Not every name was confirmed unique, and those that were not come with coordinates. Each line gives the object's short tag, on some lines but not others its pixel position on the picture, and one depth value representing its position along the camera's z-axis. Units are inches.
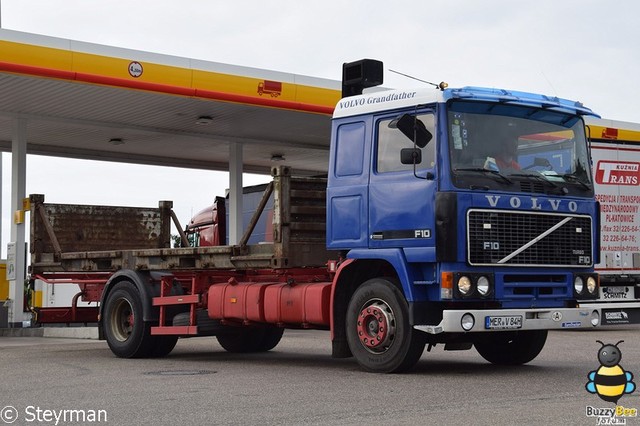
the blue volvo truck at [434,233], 441.7
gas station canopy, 776.9
